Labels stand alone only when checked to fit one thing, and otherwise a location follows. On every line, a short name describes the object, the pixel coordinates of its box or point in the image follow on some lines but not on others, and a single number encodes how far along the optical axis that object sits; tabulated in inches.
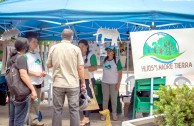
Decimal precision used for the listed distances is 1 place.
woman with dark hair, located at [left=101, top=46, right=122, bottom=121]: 247.4
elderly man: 181.5
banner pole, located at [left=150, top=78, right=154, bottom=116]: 210.0
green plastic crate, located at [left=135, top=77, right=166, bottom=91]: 223.0
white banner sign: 200.8
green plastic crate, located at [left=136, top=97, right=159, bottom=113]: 219.5
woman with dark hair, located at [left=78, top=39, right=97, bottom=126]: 230.4
